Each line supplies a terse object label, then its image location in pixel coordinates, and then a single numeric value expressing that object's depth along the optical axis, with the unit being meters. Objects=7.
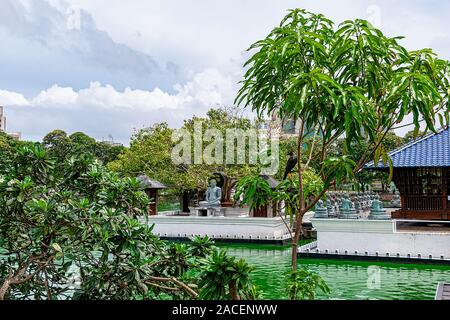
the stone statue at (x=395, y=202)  20.93
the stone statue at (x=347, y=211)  11.55
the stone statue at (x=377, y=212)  11.37
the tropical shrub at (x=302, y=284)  3.45
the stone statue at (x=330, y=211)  12.05
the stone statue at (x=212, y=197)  16.20
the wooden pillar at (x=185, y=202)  19.12
